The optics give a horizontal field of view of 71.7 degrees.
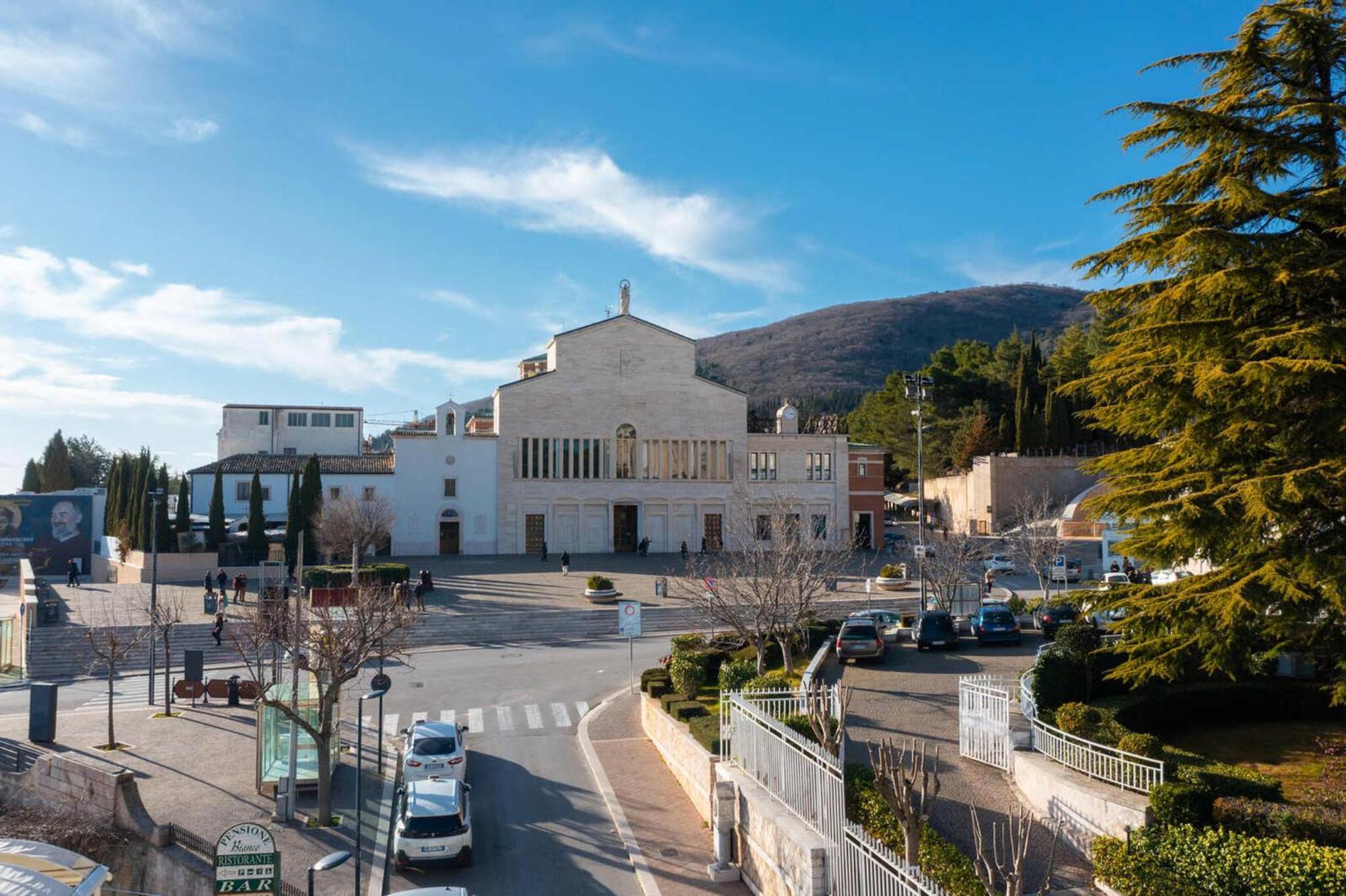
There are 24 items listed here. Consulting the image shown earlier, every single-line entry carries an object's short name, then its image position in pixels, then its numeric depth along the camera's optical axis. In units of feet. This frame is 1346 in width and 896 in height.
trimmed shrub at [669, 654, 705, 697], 73.00
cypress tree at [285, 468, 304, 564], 160.25
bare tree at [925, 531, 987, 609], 111.14
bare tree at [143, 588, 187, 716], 80.53
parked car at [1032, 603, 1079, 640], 96.37
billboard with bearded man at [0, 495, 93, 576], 169.89
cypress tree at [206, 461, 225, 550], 160.76
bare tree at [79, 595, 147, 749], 73.06
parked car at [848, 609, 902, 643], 101.95
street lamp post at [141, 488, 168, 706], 84.99
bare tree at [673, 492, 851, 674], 77.77
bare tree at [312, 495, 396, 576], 147.54
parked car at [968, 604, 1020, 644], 93.40
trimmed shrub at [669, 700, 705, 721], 65.57
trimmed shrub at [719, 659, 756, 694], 66.23
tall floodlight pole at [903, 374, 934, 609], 108.06
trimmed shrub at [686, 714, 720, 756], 54.39
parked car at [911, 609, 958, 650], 91.09
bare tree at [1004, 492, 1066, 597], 127.54
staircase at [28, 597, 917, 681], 101.19
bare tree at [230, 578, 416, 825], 53.31
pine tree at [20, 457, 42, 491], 276.06
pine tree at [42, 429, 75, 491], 269.85
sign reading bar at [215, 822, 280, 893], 38.75
